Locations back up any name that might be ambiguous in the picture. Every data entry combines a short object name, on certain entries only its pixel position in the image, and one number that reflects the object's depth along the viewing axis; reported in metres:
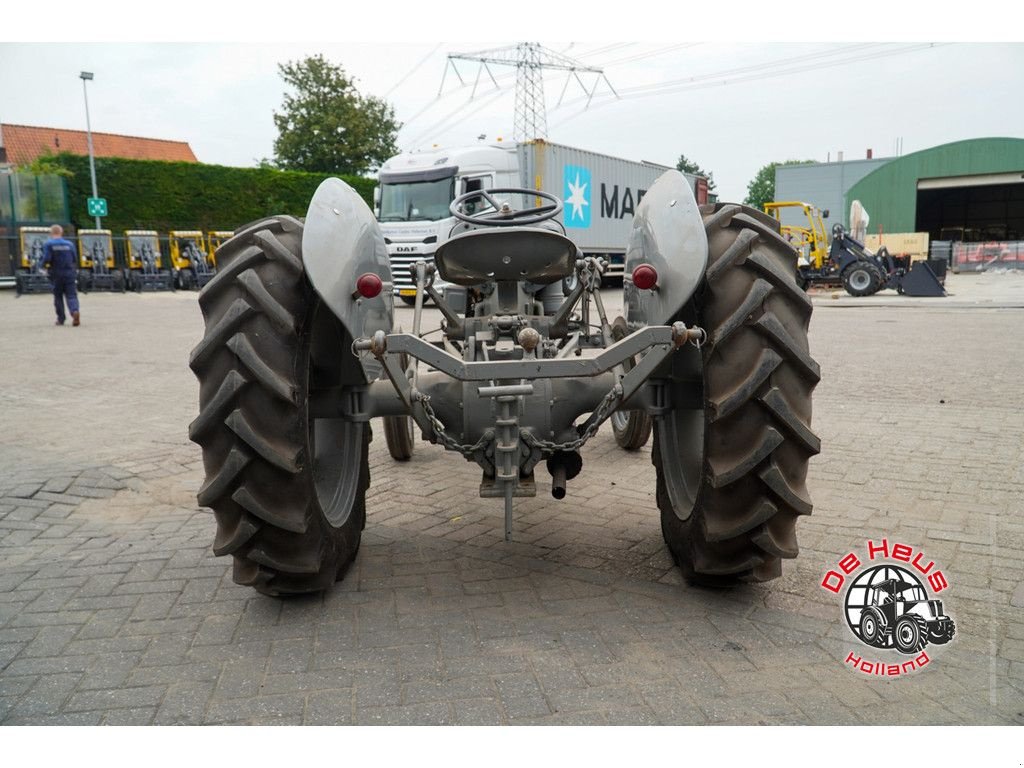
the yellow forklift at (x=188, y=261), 27.02
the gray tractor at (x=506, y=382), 2.83
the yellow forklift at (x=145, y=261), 26.41
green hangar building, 40.78
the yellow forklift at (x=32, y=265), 23.89
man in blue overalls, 14.76
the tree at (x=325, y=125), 40.91
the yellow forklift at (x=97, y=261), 25.52
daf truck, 18.31
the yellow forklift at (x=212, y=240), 27.90
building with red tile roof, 38.09
